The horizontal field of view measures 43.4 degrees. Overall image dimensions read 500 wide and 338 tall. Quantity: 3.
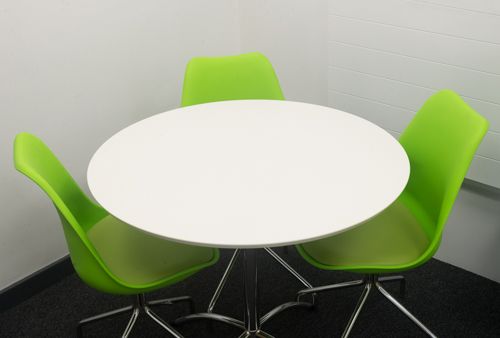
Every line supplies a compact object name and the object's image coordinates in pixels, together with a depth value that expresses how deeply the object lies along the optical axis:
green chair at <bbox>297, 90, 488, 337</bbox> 2.18
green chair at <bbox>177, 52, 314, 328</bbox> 3.00
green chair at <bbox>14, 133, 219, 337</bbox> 2.07
